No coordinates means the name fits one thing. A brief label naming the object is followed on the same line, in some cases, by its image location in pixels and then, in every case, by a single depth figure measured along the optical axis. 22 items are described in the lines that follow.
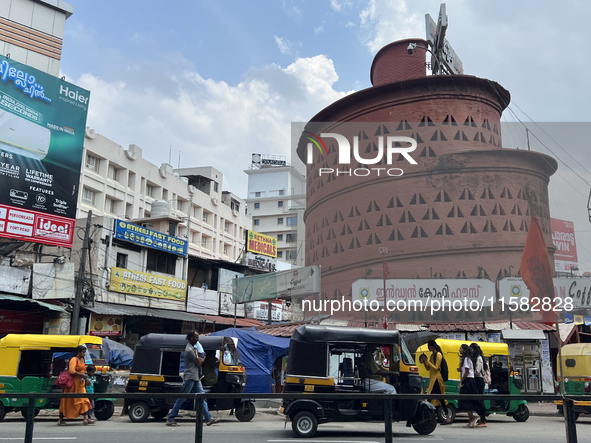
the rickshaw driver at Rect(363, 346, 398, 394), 9.24
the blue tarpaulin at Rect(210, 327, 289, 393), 17.39
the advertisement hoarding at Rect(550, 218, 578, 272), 56.44
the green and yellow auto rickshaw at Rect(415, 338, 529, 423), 12.97
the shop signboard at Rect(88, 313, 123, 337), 26.84
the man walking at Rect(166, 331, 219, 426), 9.85
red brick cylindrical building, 33.00
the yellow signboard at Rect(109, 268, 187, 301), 29.18
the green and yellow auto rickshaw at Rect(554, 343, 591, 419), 13.43
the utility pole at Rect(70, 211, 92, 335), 21.48
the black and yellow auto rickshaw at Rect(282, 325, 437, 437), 9.52
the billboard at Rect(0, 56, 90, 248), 25.27
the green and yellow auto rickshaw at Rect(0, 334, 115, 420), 12.12
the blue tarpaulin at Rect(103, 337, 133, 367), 19.73
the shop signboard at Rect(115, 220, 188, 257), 30.48
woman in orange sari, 10.49
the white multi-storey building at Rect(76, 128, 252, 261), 38.56
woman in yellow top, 10.53
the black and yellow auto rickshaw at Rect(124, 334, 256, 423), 11.99
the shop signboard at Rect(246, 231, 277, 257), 43.75
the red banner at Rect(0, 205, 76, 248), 24.73
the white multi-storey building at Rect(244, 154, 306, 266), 77.94
